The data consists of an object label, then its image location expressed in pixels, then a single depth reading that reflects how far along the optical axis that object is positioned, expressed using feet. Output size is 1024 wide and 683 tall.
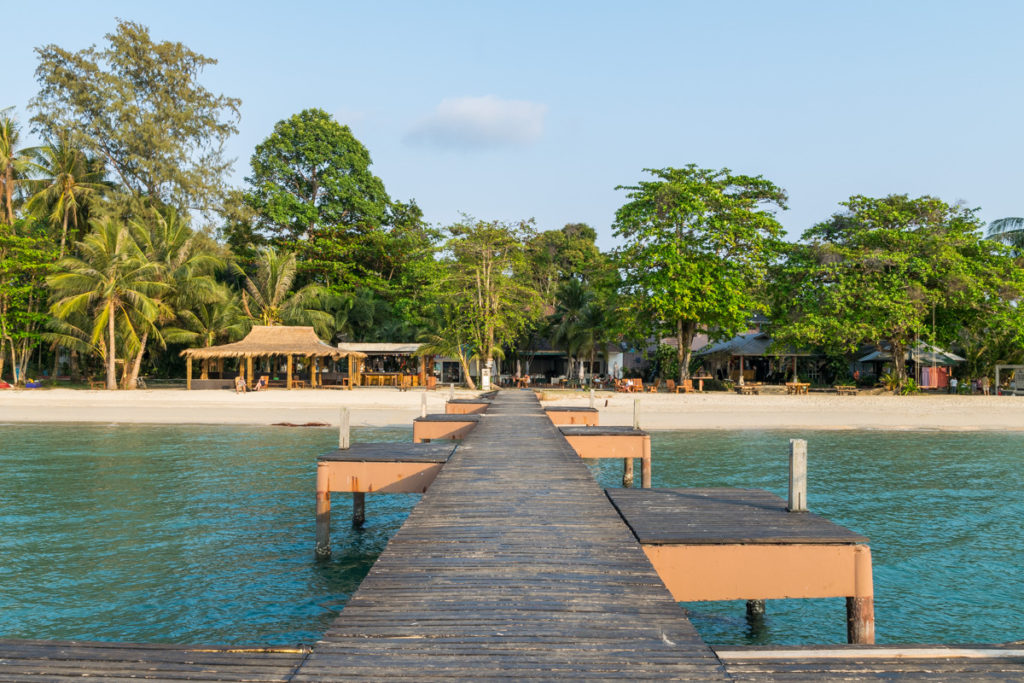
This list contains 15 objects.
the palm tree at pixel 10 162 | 109.81
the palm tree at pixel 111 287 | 98.43
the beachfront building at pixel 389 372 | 112.68
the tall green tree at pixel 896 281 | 99.55
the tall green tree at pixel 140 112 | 129.29
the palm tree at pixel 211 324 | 112.57
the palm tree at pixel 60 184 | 114.32
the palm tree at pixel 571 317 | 123.24
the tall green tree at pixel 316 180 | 146.61
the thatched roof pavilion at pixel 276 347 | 102.99
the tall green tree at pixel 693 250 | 103.40
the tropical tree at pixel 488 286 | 103.91
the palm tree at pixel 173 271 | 106.52
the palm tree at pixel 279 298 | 121.60
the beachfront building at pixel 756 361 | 125.59
